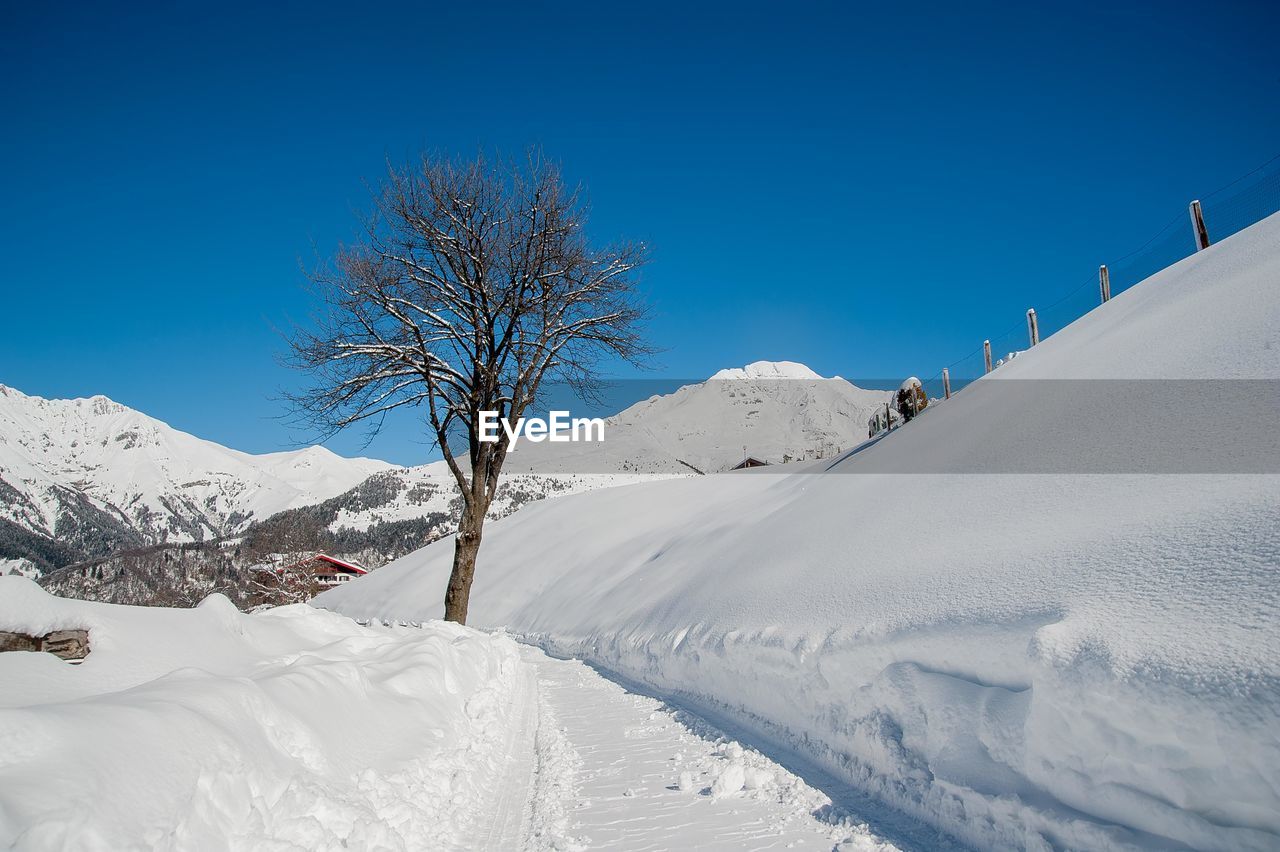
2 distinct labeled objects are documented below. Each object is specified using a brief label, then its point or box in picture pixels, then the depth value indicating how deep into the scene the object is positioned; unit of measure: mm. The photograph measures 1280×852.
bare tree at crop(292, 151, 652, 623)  12375
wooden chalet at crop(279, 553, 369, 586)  49672
